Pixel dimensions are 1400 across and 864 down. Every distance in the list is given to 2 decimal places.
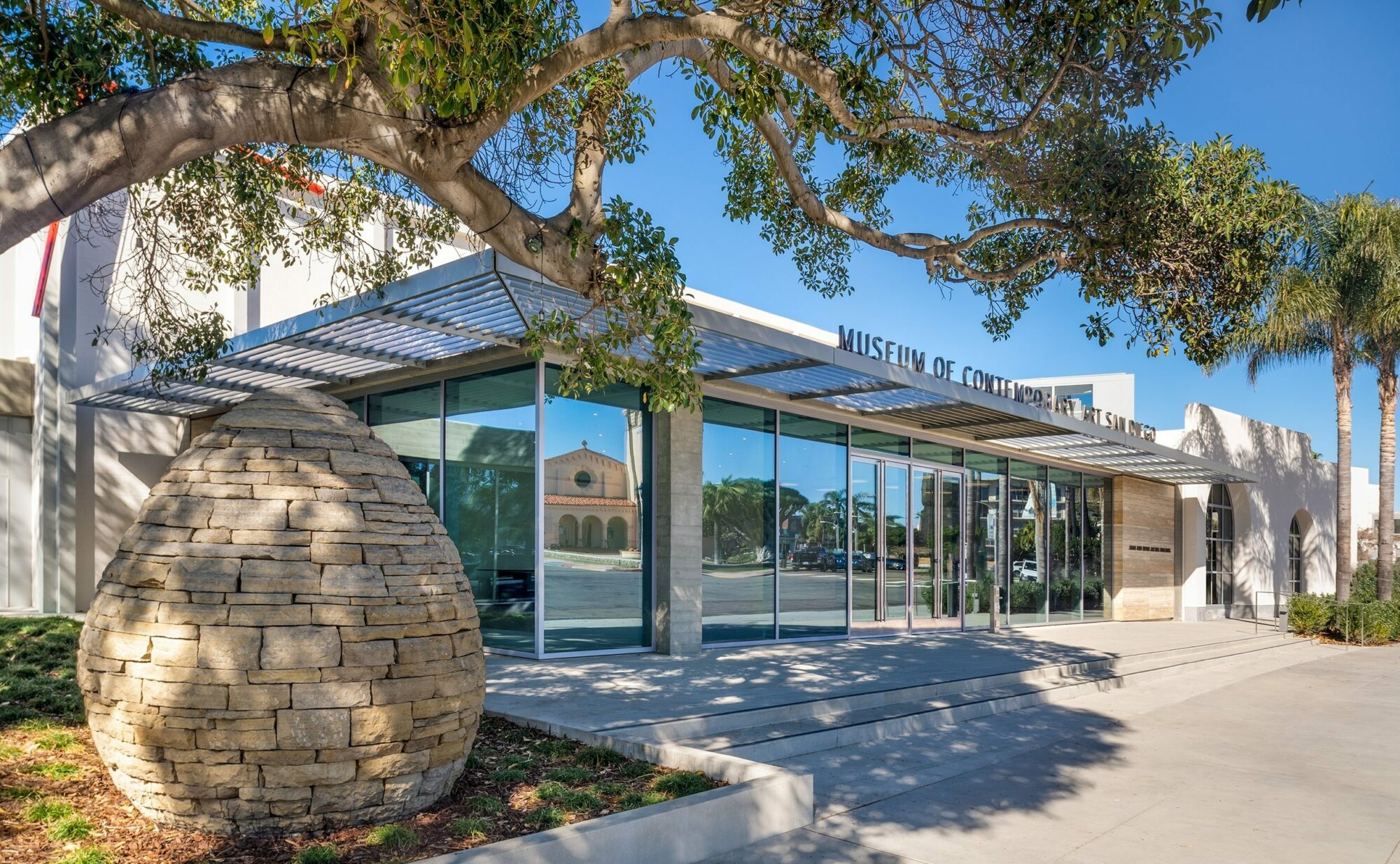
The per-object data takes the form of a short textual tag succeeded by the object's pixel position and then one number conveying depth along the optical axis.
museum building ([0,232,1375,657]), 11.24
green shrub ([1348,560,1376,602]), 22.72
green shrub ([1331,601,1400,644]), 19.59
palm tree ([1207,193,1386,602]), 20.12
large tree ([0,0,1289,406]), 5.18
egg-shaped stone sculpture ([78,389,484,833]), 4.74
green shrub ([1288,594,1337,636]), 20.30
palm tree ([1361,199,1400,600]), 19.89
